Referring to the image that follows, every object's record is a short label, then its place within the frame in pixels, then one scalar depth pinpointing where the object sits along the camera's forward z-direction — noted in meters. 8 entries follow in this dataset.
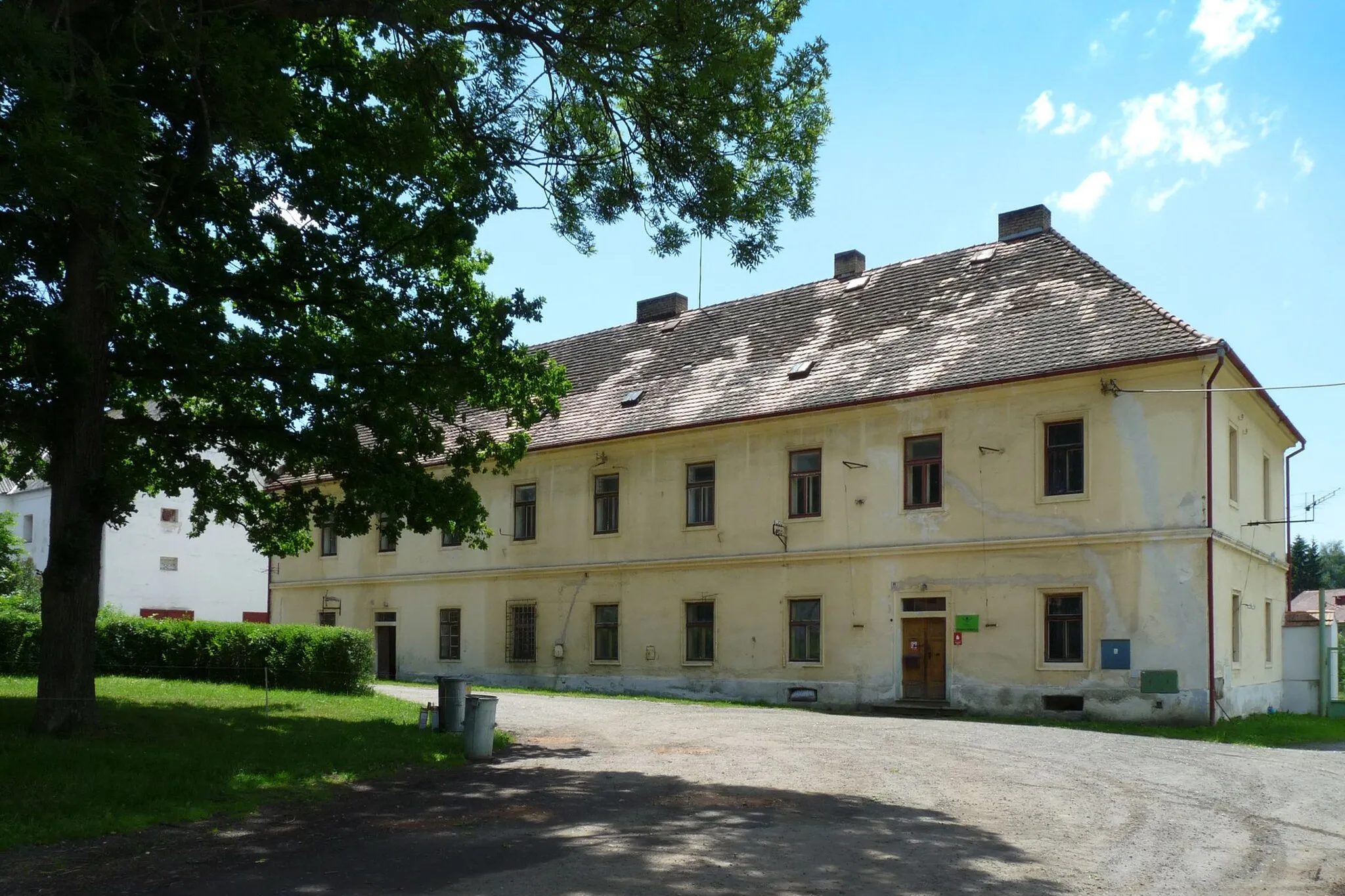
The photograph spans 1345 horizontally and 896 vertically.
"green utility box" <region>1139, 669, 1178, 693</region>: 21.75
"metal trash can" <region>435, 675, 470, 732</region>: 16.03
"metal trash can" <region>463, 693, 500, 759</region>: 14.44
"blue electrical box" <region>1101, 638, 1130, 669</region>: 22.23
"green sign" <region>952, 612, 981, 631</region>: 24.06
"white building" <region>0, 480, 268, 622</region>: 50.25
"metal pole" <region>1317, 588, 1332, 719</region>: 27.22
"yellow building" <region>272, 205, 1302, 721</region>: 22.44
